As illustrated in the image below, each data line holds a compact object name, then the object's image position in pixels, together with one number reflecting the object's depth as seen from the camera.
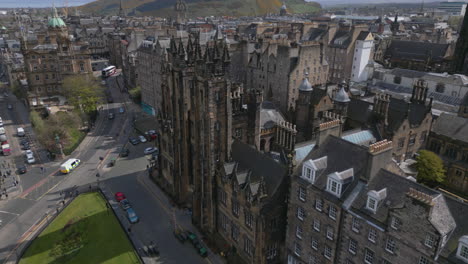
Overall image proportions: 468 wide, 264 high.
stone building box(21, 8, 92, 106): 103.38
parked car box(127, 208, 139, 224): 52.09
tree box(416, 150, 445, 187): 53.56
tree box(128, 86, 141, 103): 110.34
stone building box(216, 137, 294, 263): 38.58
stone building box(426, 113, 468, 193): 57.16
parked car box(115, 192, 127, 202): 57.84
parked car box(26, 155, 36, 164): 73.06
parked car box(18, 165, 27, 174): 69.12
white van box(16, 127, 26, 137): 88.19
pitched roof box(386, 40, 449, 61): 110.25
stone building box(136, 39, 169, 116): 90.69
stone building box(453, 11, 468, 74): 93.94
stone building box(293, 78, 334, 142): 58.60
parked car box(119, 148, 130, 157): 75.98
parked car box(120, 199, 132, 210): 55.16
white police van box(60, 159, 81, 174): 68.62
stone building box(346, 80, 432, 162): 54.38
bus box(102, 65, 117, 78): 141.50
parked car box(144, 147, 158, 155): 76.38
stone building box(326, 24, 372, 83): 101.12
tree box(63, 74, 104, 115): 96.69
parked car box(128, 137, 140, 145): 82.29
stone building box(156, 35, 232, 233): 43.19
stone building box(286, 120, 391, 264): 31.77
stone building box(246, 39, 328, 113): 80.62
